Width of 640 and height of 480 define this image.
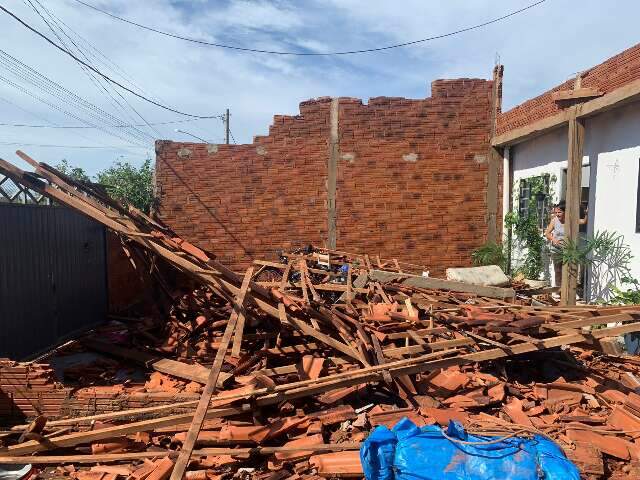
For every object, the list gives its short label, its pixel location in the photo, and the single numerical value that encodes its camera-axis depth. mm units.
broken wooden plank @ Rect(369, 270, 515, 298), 8172
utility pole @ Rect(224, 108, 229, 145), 34344
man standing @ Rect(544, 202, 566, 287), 8891
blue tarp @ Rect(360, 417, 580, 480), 3334
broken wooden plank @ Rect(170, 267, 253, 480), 3402
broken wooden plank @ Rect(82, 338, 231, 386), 5254
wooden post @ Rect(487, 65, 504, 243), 11953
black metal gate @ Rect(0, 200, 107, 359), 6016
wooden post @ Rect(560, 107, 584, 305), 8477
